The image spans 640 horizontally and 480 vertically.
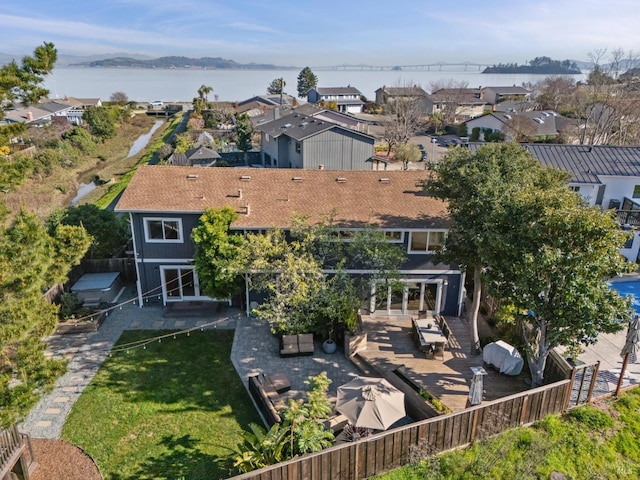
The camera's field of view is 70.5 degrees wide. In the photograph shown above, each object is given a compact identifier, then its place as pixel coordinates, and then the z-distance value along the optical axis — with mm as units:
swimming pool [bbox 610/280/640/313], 21420
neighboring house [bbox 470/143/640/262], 28344
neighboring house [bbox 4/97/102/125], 69200
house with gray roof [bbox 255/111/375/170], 38812
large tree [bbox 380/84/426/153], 59469
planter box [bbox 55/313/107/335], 19141
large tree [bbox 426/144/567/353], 13953
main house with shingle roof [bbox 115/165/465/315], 19609
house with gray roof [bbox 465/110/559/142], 60031
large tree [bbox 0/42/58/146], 11312
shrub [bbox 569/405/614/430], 12352
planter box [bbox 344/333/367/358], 17422
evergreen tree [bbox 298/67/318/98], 127250
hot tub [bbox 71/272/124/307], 20844
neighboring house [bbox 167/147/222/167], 42822
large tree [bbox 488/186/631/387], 11750
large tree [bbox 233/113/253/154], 49031
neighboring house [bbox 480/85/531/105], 98688
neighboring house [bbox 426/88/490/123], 82838
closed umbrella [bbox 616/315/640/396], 12812
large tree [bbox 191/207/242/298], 18578
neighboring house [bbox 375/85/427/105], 93000
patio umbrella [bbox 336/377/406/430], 11805
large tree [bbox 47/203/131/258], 22703
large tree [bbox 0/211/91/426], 9859
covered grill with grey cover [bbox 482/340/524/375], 15320
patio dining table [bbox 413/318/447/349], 16859
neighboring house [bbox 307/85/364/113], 98562
